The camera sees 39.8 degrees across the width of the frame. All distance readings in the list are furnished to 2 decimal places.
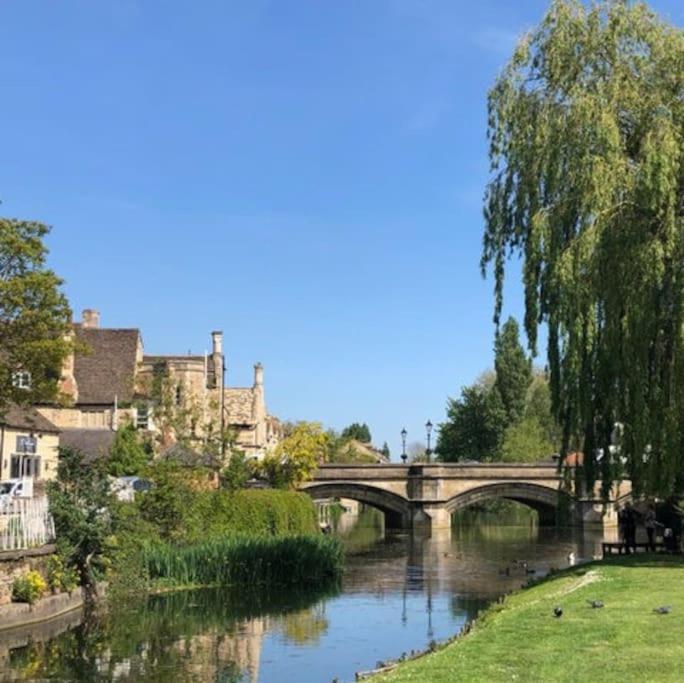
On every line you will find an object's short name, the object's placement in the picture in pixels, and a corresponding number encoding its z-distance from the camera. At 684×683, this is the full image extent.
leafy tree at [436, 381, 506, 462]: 87.69
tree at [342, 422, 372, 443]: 184.43
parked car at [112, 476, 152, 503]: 30.75
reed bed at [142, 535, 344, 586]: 29.30
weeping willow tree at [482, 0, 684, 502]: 19.77
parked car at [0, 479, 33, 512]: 28.22
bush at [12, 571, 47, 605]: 21.38
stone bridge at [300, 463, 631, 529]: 58.97
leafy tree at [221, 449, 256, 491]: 37.09
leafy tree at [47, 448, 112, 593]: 24.31
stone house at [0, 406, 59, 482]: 37.19
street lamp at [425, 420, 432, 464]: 58.36
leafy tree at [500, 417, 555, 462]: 77.81
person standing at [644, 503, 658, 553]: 26.41
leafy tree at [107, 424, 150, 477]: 40.84
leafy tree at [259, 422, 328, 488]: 52.91
